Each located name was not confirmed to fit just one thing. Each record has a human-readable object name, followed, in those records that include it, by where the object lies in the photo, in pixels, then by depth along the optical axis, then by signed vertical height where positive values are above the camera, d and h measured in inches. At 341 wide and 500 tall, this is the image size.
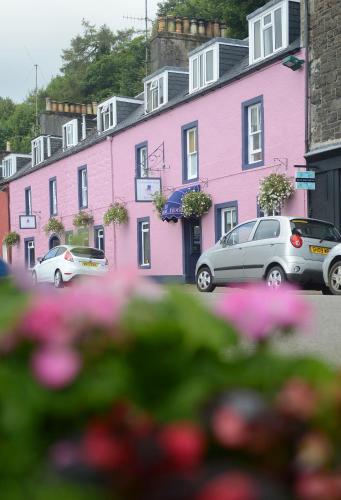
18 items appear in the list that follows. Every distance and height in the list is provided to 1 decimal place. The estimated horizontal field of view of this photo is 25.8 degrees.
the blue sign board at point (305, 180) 719.1 +44.0
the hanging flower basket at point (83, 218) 1248.5 +20.6
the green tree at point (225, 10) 1316.4 +401.6
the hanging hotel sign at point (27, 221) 1518.2 +20.3
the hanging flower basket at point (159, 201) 1010.2 +37.6
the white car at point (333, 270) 539.5 -33.1
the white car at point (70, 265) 868.0 -40.7
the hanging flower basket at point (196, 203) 932.6 +30.9
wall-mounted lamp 781.9 +172.2
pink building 826.8 +111.9
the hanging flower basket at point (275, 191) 775.1 +36.8
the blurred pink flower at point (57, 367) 39.5 -7.3
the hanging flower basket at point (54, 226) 1414.9 +9.0
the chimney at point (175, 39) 1230.3 +313.5
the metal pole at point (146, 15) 1901.0 +566.8
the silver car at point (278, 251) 585.0 -20.0
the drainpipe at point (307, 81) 775.7 +151.4
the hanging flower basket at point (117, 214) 1148.5 +23.7
